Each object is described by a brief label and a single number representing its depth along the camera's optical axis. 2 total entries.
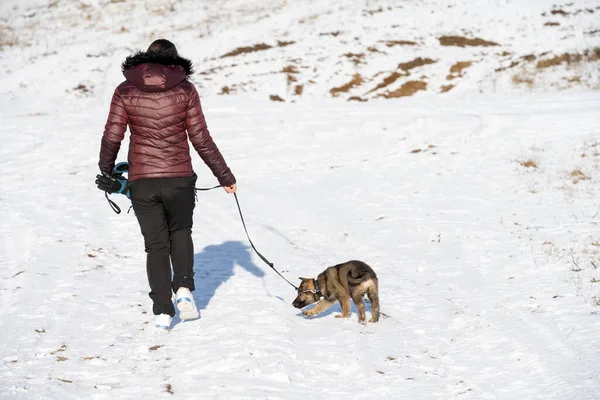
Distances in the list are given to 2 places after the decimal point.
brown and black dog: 12.90
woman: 10.34
